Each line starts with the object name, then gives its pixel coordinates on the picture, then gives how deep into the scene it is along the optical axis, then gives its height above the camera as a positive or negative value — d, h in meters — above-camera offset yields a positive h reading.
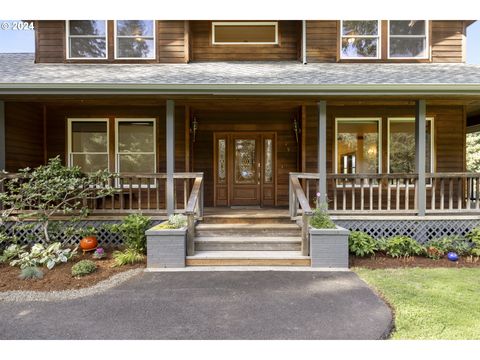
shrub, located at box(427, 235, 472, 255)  6.18 -1.39
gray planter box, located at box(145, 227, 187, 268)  5.48 -1.28
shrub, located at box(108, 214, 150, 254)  5.87 -1.09
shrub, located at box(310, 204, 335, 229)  5.75 -0.86
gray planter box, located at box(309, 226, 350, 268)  5.49 -1.28
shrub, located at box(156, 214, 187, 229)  5.80 -0.89
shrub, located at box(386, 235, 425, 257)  6.04 -1.40
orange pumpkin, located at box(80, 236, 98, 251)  6.04 -1.33
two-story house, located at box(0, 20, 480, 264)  7.62 +1.51
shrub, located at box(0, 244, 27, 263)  5.73 -1.42
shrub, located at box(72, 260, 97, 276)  5.04 -1.50
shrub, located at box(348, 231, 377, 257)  5.91 -1.32
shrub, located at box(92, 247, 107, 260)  5.80 -1.46
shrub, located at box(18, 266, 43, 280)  4.91 -1.54
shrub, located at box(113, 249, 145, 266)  5.60 -1.49
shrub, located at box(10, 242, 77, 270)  5.33 -1.42
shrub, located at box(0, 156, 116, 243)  5.83 -0.33
